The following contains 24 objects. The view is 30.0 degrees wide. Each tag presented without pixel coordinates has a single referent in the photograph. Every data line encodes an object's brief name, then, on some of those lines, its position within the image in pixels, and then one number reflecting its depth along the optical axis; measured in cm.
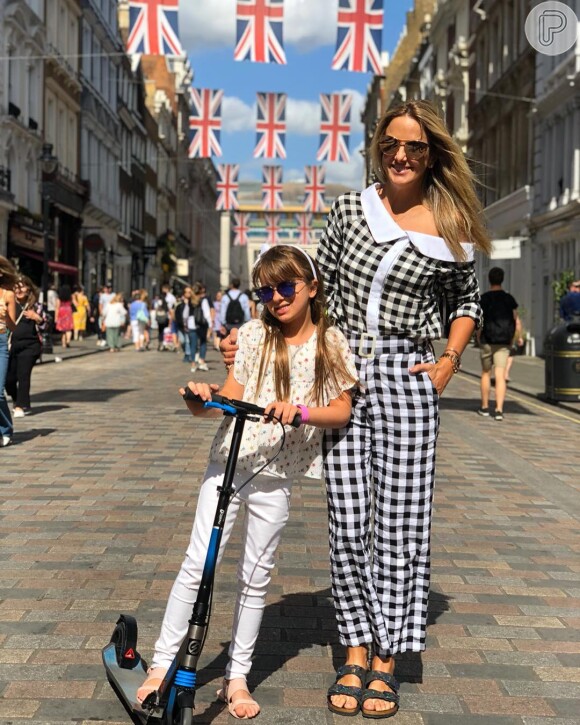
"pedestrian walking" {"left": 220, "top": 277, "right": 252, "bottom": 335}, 2020
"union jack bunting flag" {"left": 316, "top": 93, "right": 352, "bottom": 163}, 3027
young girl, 319
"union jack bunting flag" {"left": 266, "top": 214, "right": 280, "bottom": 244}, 7331
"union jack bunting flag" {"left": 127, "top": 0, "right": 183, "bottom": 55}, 1977
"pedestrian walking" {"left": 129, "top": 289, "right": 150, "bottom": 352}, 3003
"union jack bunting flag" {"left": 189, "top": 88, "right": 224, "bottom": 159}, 3145
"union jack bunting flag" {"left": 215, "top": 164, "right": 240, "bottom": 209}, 4703
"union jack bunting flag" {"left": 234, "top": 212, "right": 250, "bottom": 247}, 6108
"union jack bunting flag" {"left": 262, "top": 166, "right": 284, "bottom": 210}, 4555
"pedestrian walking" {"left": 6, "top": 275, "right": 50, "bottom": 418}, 1197
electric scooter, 294
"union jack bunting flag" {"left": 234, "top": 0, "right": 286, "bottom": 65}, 2038
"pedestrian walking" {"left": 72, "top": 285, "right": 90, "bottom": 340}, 3306
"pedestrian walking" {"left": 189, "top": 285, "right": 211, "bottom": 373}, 2144
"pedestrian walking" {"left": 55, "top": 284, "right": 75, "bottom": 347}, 2969
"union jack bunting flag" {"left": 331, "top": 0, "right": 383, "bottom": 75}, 2084
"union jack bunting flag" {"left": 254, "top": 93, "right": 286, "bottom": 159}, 2945
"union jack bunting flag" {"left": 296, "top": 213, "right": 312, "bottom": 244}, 7000
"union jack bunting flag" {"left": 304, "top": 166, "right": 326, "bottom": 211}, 4644
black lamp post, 2675
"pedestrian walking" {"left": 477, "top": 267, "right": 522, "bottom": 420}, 1299
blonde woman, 339
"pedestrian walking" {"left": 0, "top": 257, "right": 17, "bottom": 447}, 970
